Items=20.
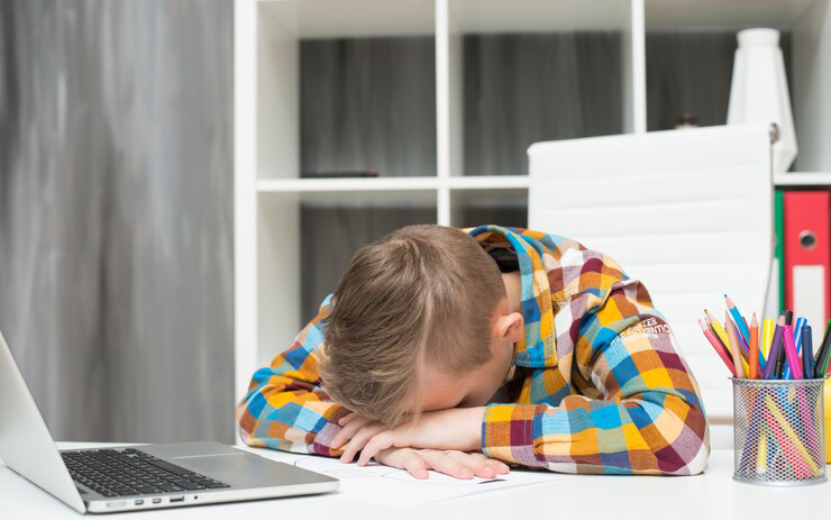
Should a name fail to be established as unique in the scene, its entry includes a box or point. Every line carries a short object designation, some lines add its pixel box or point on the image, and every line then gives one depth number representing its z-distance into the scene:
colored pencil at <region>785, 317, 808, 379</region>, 0.80
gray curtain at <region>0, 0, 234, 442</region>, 2.38
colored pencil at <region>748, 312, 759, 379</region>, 0.79
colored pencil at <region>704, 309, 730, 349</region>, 0.82
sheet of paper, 0.74
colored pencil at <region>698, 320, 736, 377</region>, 0.82
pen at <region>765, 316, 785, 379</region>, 0.78
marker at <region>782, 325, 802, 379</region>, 0.78
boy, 0.87
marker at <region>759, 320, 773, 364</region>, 0.81
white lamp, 1.89
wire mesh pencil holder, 0.77
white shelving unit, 1.94
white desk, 0.68
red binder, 1.78
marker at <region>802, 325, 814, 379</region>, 0.78
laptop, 0.69
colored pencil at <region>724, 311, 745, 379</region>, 0.80
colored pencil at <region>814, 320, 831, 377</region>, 0.78
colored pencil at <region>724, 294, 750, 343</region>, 0.82
